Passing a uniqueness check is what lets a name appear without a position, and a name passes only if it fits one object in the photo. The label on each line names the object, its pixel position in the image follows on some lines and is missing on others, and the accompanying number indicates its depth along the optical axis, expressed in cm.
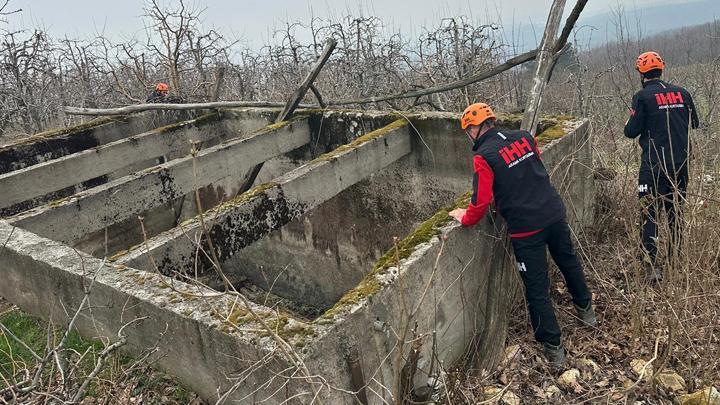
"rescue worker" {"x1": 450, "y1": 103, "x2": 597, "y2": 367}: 364
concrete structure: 278
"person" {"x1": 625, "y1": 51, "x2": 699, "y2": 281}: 477
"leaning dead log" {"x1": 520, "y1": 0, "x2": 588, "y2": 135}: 498
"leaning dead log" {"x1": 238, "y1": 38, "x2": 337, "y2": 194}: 650
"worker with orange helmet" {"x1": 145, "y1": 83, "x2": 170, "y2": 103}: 891
